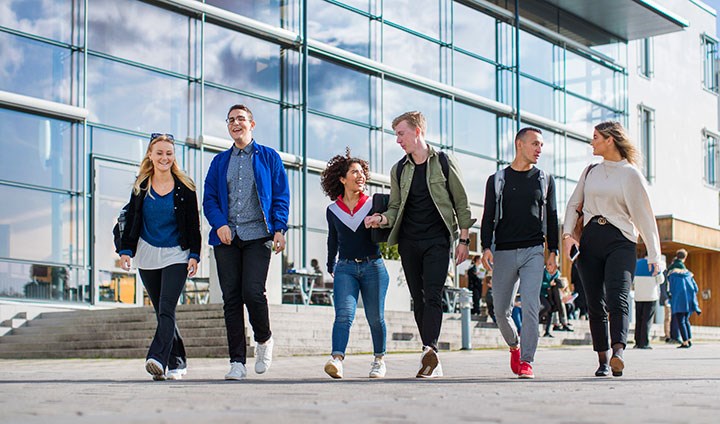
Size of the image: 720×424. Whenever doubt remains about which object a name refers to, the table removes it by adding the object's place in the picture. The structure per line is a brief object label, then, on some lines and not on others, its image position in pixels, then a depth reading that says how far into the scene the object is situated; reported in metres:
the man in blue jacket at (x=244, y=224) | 8.14
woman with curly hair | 8.34
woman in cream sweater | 8.21
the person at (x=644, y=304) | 17.25
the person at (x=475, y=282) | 23.58
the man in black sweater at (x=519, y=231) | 8.31
